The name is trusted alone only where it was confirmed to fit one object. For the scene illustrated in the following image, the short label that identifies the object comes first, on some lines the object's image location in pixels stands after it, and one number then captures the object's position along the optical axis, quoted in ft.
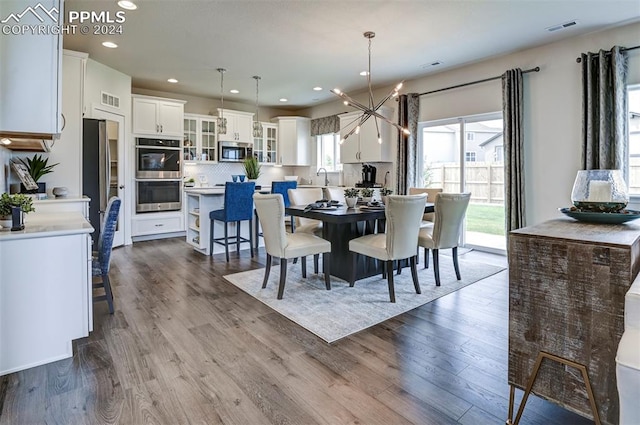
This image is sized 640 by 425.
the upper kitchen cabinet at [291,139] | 26.43
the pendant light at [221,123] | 17.58
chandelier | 12.36
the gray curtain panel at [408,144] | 19.02
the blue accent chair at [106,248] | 8.47
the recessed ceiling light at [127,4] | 10.65
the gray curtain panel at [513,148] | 14.75
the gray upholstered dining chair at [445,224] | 11.20
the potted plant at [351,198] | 12.29
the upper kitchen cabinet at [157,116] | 19.34
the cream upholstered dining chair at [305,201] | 13.52
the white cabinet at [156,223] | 19.44
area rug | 8.80
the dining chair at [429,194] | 14.98
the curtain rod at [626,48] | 12.04
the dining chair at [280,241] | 10.25
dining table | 11.46
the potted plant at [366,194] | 13.73
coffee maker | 21.27
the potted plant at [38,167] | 12.74
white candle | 5.35
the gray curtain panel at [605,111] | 12.06
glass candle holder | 5.33
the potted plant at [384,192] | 14.97
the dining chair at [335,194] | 16.88
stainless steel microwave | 23.63
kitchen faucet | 25.84
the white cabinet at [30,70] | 6.60
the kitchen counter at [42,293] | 6.35
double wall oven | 19.38
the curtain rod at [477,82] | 14.46
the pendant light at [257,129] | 18.80
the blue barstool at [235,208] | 15.19
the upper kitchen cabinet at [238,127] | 23.50
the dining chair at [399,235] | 9.81
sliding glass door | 16.67
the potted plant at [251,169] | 20.53
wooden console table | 3.98
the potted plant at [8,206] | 6.88
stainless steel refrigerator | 15.51
